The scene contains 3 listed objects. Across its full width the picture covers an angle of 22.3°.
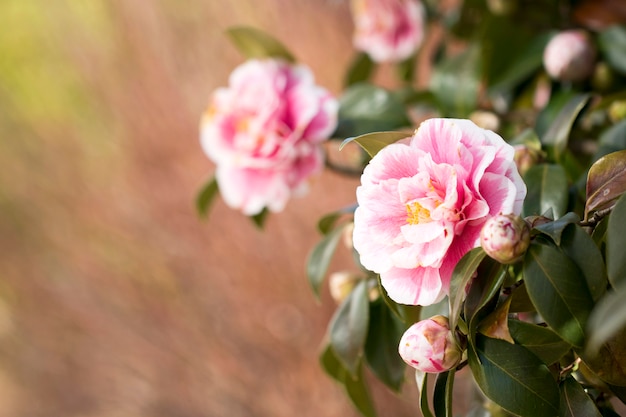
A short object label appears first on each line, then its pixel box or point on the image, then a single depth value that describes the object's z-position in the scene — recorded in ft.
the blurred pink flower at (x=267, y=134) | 3.55
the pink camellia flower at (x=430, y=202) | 2.64
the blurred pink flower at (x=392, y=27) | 4.48
